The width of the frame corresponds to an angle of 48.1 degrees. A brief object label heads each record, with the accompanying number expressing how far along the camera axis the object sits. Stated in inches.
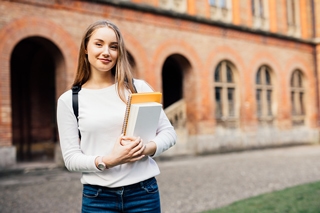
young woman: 66.4
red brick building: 408.5
